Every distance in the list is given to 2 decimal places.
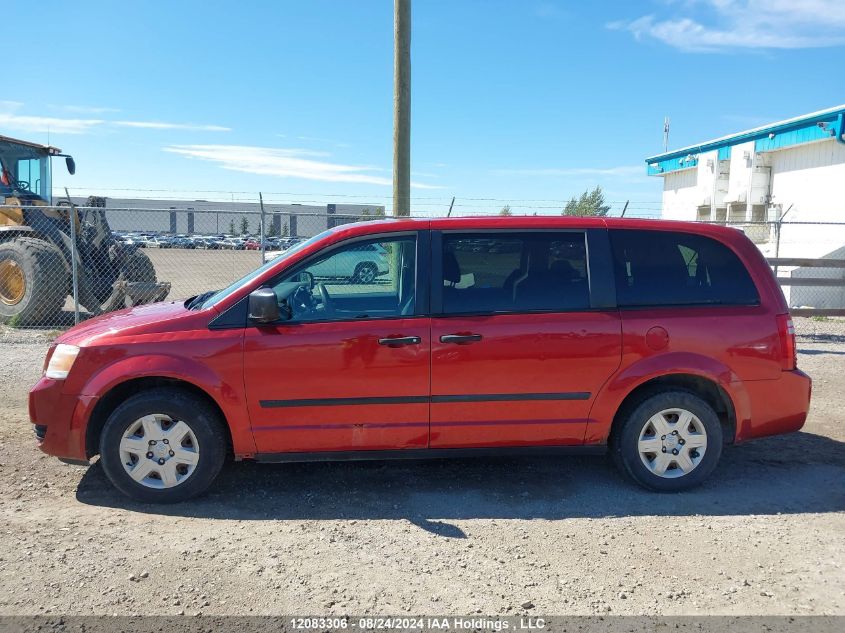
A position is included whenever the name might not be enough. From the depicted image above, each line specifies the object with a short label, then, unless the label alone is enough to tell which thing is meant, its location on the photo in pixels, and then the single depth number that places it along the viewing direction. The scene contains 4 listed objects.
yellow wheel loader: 10.81
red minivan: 4.14
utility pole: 9.55
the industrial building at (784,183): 15.80
